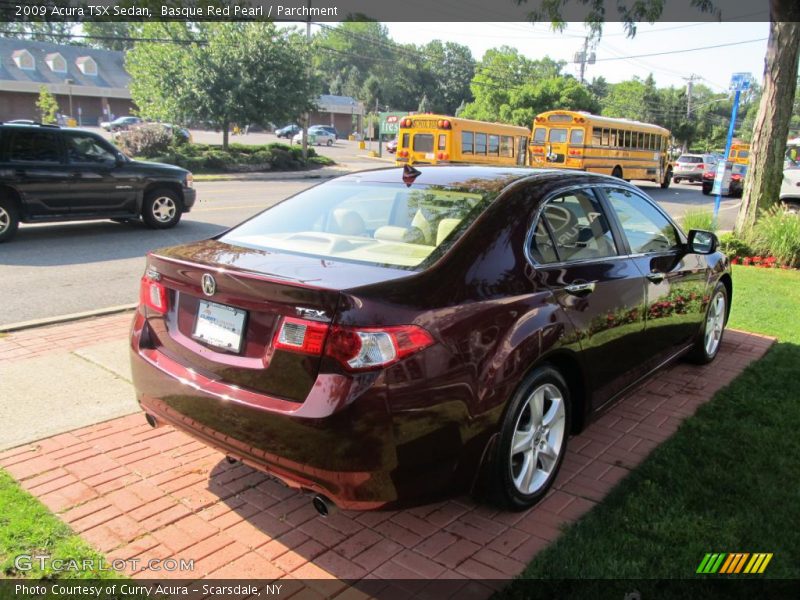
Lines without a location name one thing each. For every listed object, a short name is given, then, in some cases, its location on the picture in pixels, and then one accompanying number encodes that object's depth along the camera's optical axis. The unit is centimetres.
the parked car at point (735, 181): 2797
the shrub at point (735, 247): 1079
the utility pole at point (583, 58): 5644
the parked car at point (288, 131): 6715
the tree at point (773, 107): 1051
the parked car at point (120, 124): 5482
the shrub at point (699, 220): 1118
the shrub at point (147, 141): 2962
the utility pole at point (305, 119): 3375
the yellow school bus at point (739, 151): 4103
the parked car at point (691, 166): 3544
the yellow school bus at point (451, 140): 2370
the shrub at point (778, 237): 1019
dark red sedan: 252
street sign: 1187
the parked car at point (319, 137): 6162
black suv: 1008
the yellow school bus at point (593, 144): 2500
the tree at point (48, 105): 3743
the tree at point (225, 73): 3084
